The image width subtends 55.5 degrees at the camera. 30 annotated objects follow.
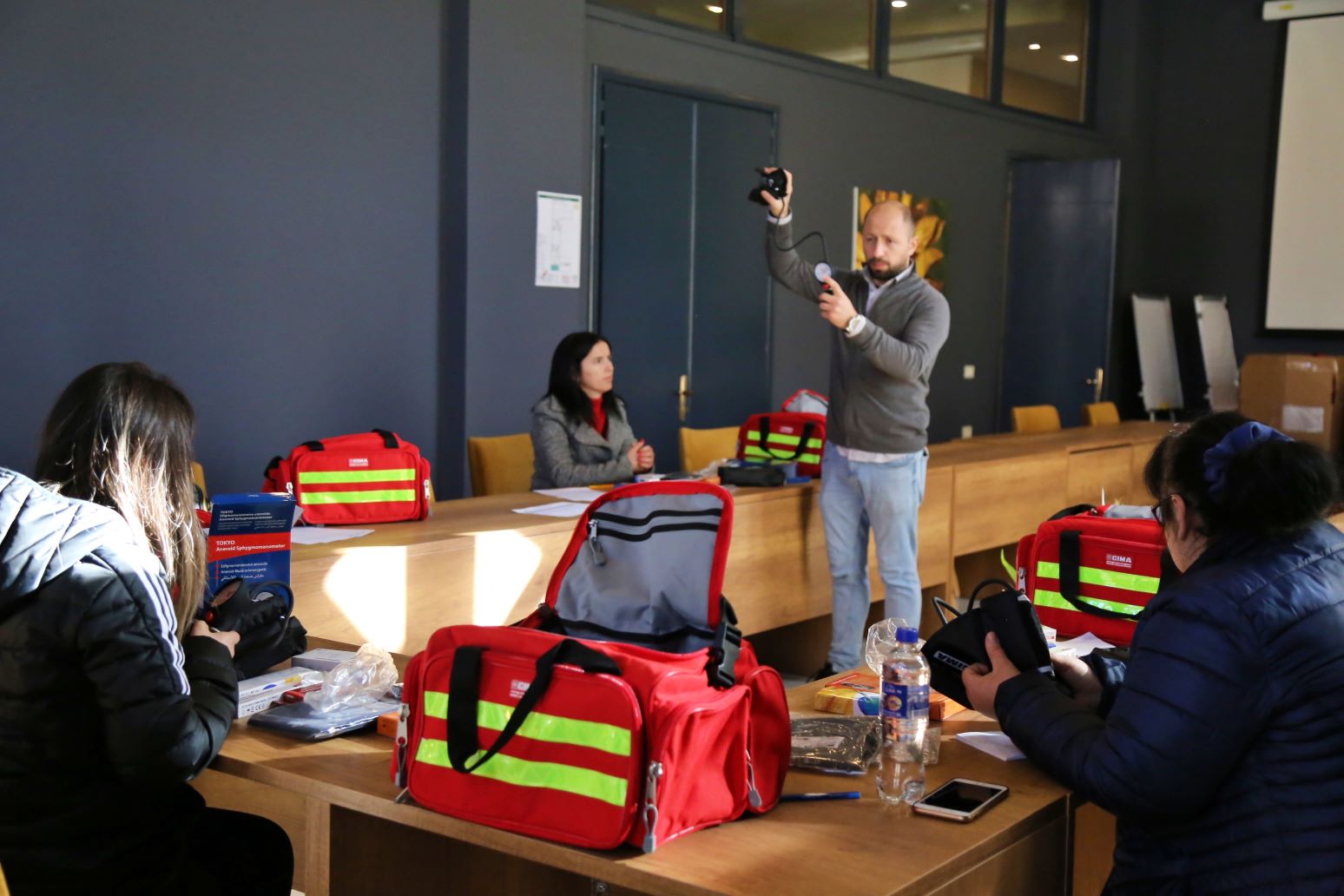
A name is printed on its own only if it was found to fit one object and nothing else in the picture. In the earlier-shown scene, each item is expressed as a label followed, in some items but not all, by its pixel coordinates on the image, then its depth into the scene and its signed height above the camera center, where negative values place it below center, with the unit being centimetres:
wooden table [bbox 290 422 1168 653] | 331 -74
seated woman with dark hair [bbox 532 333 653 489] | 462 -41
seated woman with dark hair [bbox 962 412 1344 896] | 157 -46
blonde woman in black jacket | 162 -47
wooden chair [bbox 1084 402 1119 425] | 802 -55
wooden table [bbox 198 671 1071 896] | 150 -66
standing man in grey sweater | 422 -32
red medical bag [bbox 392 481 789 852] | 154 -53
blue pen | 175 -65
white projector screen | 952 +112
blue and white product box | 261 -48
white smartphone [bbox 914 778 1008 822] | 168 -65
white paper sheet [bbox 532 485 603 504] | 430 -62
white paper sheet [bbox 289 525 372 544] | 342 -63
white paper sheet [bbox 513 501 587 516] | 401 -63
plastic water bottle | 185 -58
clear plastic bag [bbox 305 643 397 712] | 209 -63
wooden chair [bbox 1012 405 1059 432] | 733 -54
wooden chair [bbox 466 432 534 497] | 486 -59
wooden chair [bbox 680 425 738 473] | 527 -55
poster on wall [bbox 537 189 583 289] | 594 +34
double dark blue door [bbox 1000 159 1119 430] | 916 +32
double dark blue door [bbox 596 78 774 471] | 649 +30
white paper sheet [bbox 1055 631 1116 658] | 252 -64
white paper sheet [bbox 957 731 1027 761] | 195 -65
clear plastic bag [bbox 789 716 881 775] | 188 -65
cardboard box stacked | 870 -43
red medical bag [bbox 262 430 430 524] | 363 -50
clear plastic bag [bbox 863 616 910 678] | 256 -66
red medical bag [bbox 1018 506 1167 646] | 259 -50
